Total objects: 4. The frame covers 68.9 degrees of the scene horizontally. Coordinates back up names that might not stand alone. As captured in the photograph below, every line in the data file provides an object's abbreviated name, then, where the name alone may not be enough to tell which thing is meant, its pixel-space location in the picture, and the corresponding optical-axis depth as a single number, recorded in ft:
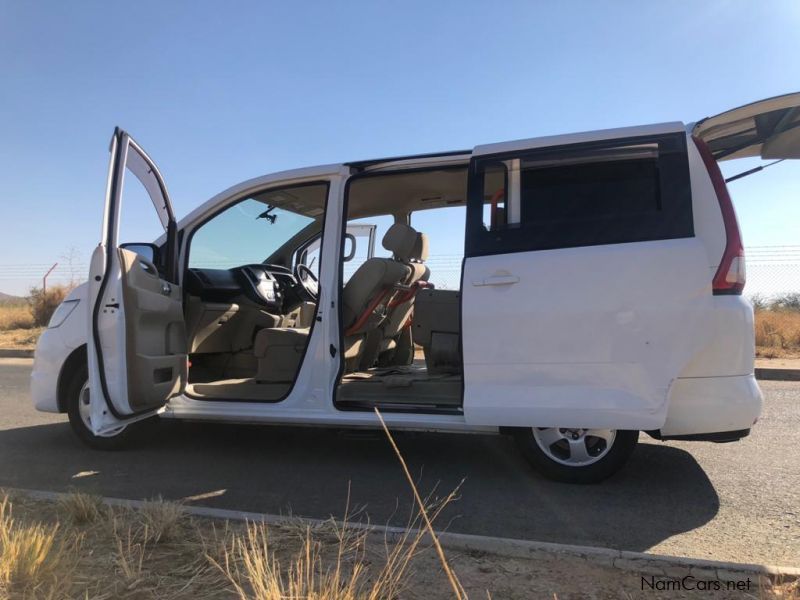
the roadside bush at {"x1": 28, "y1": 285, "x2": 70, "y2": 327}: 63.57
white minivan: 11.07
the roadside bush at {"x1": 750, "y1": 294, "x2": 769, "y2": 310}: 51.29
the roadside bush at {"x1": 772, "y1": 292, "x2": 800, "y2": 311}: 53.01
